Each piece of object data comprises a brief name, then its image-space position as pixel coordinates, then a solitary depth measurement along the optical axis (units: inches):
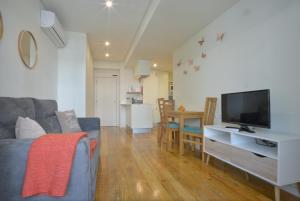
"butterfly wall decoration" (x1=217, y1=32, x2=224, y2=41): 113.1
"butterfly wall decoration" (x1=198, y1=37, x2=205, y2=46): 133.6
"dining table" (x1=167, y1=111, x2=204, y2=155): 126.4
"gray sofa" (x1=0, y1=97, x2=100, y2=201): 42.0
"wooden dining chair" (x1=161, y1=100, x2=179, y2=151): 139.2
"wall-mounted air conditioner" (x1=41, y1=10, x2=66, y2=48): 110.2
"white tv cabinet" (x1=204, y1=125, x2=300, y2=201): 61.8
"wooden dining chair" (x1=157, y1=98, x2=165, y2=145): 150.4
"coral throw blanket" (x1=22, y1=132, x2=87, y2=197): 41.5
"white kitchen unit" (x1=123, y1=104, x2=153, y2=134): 210.8
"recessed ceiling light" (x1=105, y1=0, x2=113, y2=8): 108.0
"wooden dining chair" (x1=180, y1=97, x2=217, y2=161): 113.0
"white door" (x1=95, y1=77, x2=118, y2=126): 264.5
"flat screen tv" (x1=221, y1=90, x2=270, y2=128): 73.3
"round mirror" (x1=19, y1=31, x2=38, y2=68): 85.6
